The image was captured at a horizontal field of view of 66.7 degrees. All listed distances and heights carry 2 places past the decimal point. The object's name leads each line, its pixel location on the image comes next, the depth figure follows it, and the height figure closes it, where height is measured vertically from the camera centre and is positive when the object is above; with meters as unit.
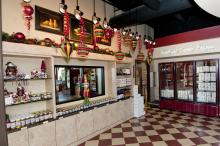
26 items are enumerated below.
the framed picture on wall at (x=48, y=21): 3.16 +1.02
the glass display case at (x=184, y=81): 5.71 -0.39
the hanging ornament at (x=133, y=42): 4.68 +0.80
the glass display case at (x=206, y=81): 5.18 -0.37
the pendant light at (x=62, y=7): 2.82 +1.09
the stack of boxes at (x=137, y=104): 5.34 -1.08
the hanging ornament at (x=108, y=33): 4.08 +0.95
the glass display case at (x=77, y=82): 3.60 -0.27
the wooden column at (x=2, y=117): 0.92 -0.25
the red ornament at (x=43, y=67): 3.11 +0.09
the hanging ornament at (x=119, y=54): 4.59 +0.46
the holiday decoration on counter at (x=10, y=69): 2.63 +0.05
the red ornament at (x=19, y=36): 2.57 +0.56
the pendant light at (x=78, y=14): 2.98 +1.04
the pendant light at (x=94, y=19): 3.33 +1.04
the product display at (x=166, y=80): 6.18 -0.38
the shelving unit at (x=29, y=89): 2.72 -0.31
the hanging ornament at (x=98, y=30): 3.57 +0.87
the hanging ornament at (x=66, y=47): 3.12 +0.46
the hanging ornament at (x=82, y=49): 3.41 +0.45
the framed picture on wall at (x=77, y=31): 3.83 +0.98
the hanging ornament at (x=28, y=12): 2.66 +0.96
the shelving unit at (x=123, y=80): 5.01 -0.27
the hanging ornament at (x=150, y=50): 6.20 +0.77
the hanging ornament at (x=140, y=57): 5.88 +0.48
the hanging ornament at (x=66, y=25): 3.04 +0.86
